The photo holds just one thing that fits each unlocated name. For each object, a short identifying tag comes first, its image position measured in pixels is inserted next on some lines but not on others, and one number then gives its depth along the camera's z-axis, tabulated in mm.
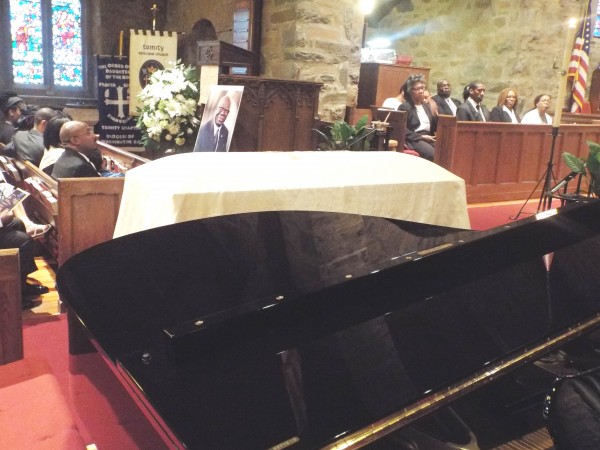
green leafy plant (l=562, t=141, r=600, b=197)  4289
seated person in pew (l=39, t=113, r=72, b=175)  4625
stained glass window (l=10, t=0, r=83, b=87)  11164
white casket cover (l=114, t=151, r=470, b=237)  2367
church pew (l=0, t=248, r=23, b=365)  1928
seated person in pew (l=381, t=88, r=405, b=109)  7133
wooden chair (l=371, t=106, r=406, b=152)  5477
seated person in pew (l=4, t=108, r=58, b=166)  5684
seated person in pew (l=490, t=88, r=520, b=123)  8156
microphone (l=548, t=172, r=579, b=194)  4570
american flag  9906
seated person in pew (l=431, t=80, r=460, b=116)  7555
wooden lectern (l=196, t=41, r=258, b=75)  5840
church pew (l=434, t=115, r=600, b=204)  6305
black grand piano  1121
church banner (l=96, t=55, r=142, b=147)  8695
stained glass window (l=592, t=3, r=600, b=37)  11359
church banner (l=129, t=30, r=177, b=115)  8094
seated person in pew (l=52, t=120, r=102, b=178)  4168
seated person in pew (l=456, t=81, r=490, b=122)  7570
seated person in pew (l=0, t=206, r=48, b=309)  3692
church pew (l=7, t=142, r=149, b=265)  2887
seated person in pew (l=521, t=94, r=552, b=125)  8438
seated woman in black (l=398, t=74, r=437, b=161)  6738
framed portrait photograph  4289
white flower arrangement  4934
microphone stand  4762
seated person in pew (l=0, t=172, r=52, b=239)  3922
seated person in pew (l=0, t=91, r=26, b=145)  6777
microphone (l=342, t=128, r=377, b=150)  4605
